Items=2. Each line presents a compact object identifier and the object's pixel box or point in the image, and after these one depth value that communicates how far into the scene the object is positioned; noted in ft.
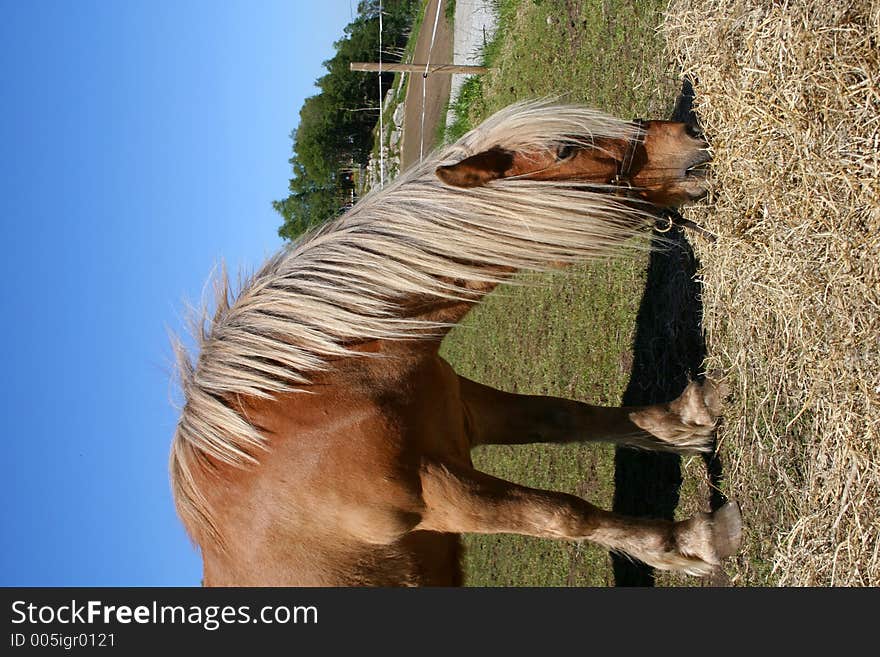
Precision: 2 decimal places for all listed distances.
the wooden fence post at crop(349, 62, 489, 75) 29.84
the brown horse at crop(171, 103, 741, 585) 8.91
